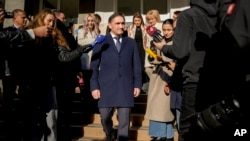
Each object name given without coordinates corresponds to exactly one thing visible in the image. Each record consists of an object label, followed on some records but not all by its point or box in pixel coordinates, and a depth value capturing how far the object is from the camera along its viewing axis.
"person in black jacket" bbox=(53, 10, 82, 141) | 5.22
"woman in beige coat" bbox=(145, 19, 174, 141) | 5.23
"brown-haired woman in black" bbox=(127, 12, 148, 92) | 6.81
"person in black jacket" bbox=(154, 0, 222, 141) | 2.91
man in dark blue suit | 4.80
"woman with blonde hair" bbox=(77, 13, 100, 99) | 6.37
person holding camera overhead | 4.45
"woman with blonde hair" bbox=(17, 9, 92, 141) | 4.33
